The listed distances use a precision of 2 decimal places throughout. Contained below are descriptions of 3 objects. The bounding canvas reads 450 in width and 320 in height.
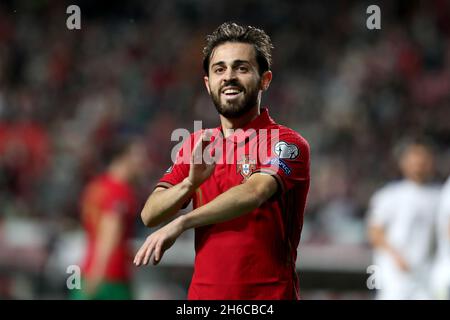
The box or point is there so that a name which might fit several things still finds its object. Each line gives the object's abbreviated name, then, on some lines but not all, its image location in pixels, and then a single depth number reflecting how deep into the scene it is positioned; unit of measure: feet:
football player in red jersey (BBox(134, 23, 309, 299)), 21.83
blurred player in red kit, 44.78
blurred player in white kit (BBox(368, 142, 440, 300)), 46.78
